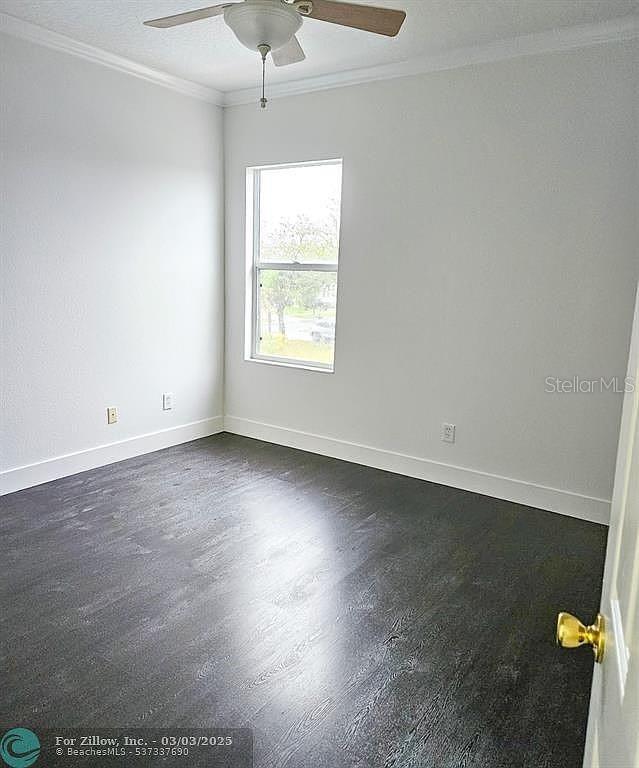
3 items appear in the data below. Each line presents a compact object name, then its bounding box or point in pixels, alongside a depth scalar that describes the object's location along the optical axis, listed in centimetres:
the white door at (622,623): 64
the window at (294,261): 419
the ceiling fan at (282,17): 213
